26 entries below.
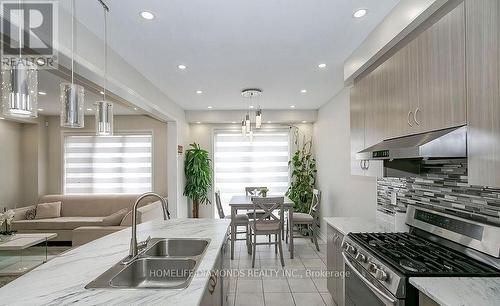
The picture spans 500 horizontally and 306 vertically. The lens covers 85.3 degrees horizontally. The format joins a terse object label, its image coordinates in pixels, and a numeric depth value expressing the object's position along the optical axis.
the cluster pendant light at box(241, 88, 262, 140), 4.17
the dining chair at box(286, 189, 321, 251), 4.74
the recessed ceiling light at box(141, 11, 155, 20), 2.11
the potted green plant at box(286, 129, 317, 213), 5.81
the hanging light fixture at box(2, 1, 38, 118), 1.12
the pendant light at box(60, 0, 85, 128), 1.47
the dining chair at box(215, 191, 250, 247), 4.61
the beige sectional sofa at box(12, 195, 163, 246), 4.33
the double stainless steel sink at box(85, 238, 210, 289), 1.46
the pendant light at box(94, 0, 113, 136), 1.97
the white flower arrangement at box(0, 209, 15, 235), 4.02
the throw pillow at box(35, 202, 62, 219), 5.41
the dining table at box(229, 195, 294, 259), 4.28
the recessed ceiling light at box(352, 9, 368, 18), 2.11
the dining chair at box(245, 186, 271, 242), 5.37
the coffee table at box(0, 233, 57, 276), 3.55
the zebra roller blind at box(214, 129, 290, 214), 6.60
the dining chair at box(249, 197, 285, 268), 4.07
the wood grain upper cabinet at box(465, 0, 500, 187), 1.20
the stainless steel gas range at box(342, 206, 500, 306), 1.40
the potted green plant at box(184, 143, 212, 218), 5.87
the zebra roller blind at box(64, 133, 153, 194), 6.36
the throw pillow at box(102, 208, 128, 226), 4.45
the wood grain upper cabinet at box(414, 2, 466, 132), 1.42
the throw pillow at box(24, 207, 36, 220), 5.37
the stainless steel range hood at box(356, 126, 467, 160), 1.42
